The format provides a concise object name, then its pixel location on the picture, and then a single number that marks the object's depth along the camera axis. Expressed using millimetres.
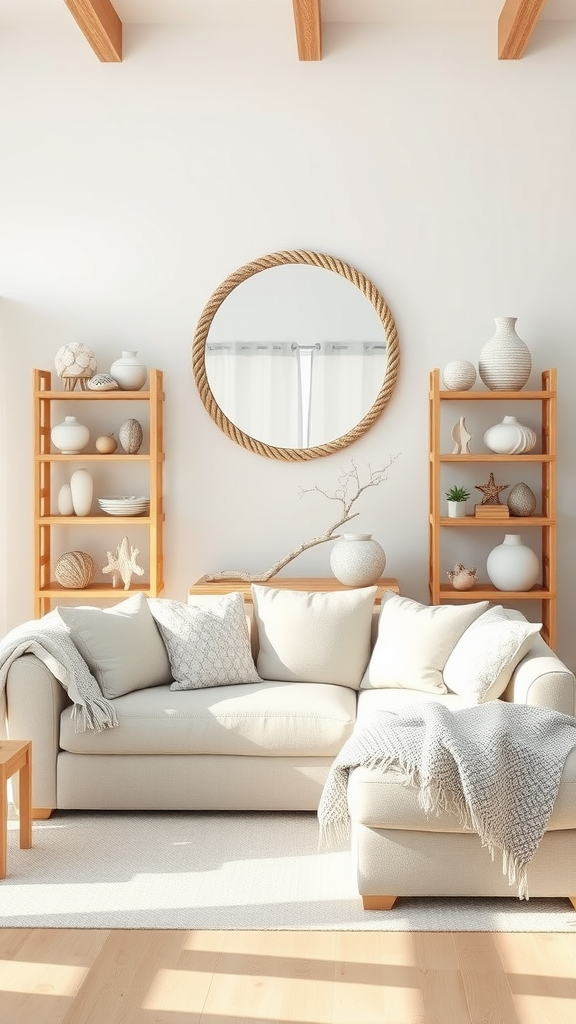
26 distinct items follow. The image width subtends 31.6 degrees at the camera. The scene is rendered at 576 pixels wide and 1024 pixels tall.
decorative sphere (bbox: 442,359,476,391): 4578
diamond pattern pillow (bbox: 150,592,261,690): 3947
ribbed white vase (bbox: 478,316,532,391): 4562
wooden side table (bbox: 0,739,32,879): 3128
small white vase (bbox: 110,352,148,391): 4695
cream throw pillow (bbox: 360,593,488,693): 3887
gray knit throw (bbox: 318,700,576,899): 2830
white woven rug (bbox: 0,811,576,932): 2828
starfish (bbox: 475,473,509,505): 4656
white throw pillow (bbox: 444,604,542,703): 3602
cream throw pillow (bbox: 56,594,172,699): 3809
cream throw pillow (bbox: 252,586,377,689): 4070
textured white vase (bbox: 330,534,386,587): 4523
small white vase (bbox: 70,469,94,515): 4781
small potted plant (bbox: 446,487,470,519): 4680
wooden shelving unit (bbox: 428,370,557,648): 4559
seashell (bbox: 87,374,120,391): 4660
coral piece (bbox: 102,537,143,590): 4773
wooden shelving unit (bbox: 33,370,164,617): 4676
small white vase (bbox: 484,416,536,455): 4566
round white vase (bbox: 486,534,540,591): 4578
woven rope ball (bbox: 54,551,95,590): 4727
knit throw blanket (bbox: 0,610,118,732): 3588
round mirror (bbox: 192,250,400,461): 4840
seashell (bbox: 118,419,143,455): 4754
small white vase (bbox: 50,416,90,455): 4730
